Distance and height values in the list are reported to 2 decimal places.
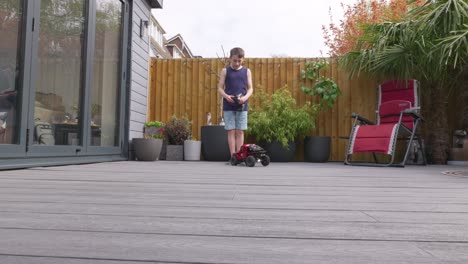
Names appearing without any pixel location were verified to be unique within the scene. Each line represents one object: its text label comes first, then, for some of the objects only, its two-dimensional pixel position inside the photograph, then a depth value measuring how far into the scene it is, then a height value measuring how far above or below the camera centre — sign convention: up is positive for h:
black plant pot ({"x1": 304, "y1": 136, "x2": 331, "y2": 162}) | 5.23 +0.05
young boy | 4.12 +0.63
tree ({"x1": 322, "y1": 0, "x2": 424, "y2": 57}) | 9.06 +3.34
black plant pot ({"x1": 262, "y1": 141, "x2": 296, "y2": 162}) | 5.17 +0.00
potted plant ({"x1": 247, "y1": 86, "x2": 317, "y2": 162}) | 5.12 +0.35
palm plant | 3.99 +1.17
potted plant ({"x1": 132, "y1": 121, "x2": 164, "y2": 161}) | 4.59 +0.01
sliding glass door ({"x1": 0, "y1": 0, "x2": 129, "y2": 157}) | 2.60 +0.57
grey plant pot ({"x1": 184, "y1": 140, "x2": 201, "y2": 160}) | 5.13 +0.01
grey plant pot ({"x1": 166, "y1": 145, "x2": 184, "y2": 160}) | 5.17 -0.02
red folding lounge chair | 4.48 +0.35
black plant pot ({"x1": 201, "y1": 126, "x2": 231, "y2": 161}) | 5.16 +0.09
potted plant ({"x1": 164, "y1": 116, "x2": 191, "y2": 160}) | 5.18 +0.19
